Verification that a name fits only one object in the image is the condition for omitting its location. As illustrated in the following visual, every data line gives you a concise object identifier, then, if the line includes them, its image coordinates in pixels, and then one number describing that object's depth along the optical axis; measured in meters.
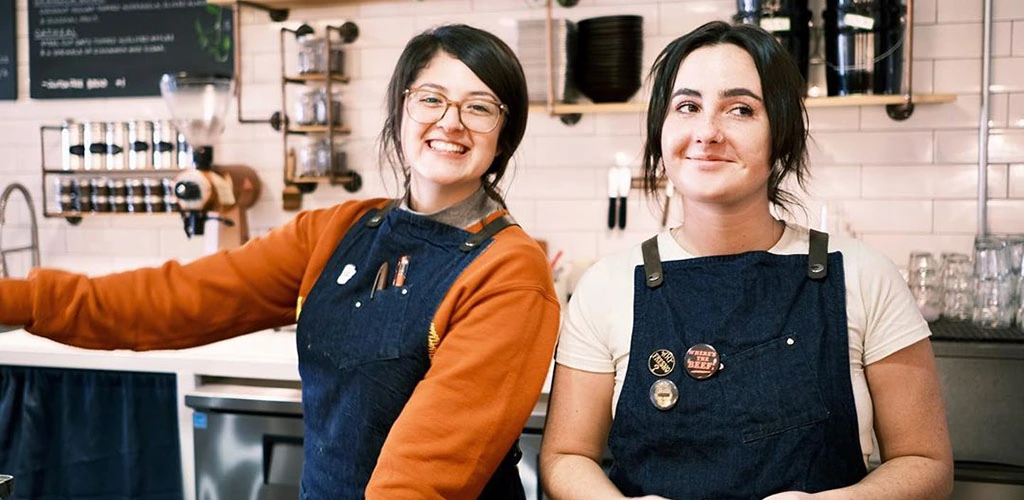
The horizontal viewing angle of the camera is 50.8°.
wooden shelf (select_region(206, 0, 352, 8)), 3.77
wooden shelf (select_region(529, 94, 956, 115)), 3.10
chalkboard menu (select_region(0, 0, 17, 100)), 4.25
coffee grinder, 3.55
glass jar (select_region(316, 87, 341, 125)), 3.74
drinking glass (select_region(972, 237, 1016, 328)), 2.95
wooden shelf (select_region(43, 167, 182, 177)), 4.01
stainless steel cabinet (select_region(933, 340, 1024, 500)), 2.67
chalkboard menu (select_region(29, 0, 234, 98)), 3.98
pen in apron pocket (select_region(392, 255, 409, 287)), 1.73
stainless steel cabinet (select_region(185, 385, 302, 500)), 2.91
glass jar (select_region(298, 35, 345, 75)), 3.73
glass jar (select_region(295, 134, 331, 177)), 3.73
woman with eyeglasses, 1.52
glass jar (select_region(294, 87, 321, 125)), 3.76
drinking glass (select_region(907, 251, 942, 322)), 3.02
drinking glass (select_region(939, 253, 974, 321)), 3.06
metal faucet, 3.89
